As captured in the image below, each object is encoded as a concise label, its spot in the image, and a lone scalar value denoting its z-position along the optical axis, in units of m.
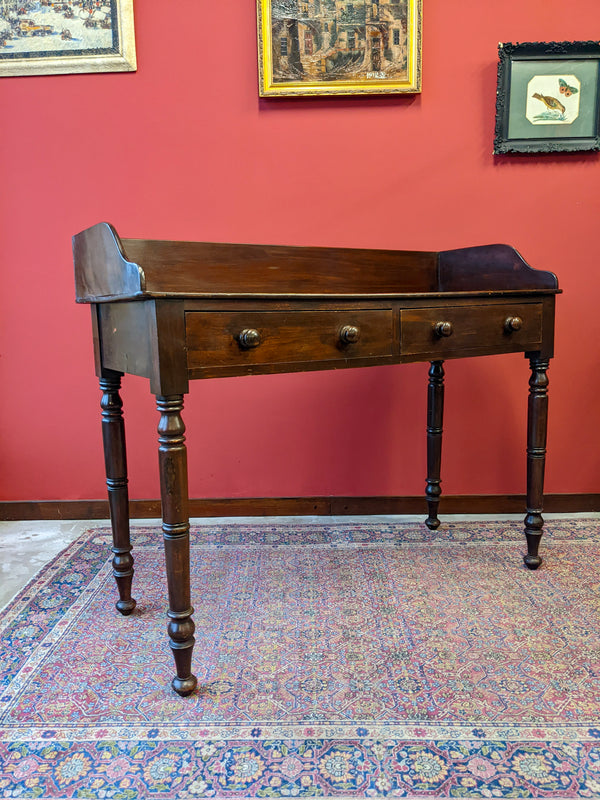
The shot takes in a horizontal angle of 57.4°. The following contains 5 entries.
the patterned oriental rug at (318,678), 1.23
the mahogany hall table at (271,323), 1.41
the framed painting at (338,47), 2.47
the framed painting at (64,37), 2.51
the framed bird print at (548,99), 2.51
